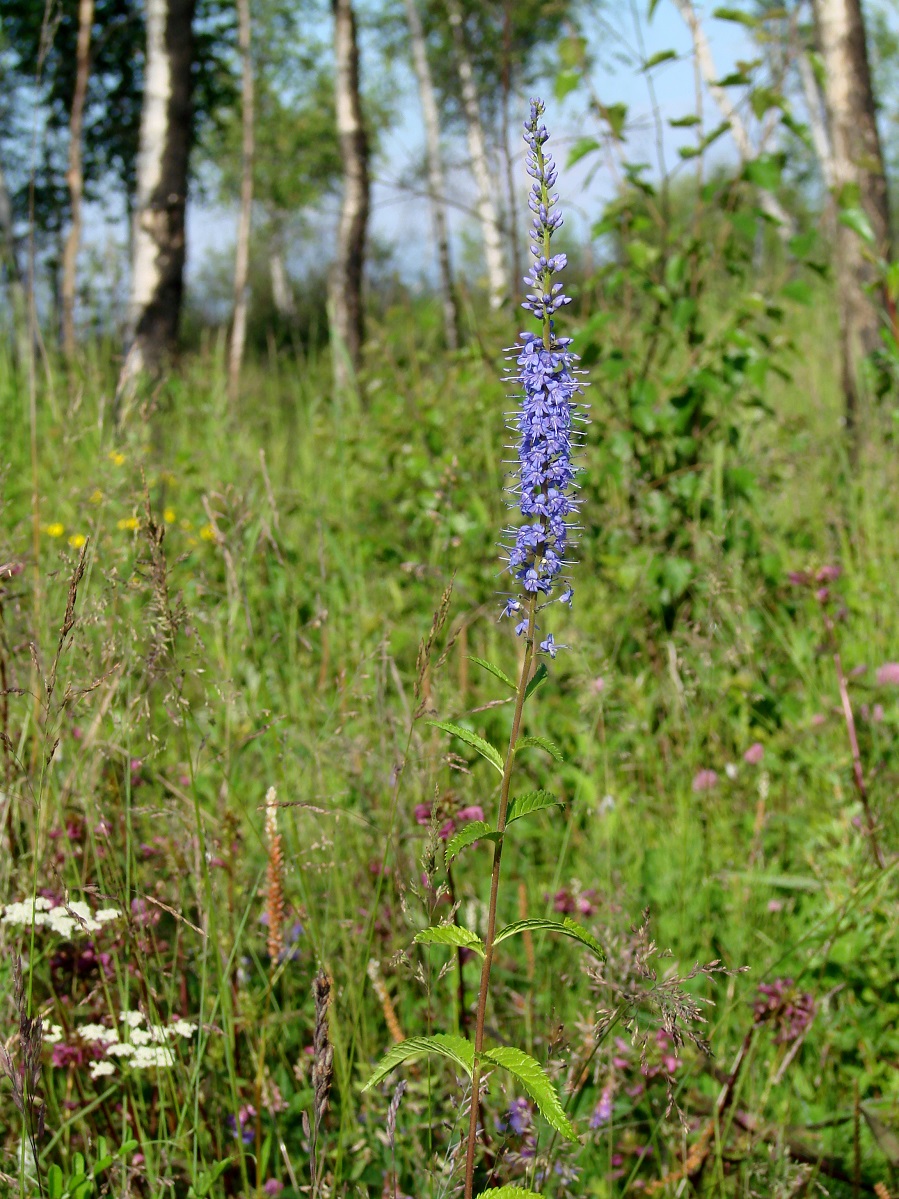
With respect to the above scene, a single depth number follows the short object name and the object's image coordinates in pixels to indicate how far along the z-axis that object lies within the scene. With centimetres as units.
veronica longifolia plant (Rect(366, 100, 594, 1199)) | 89
